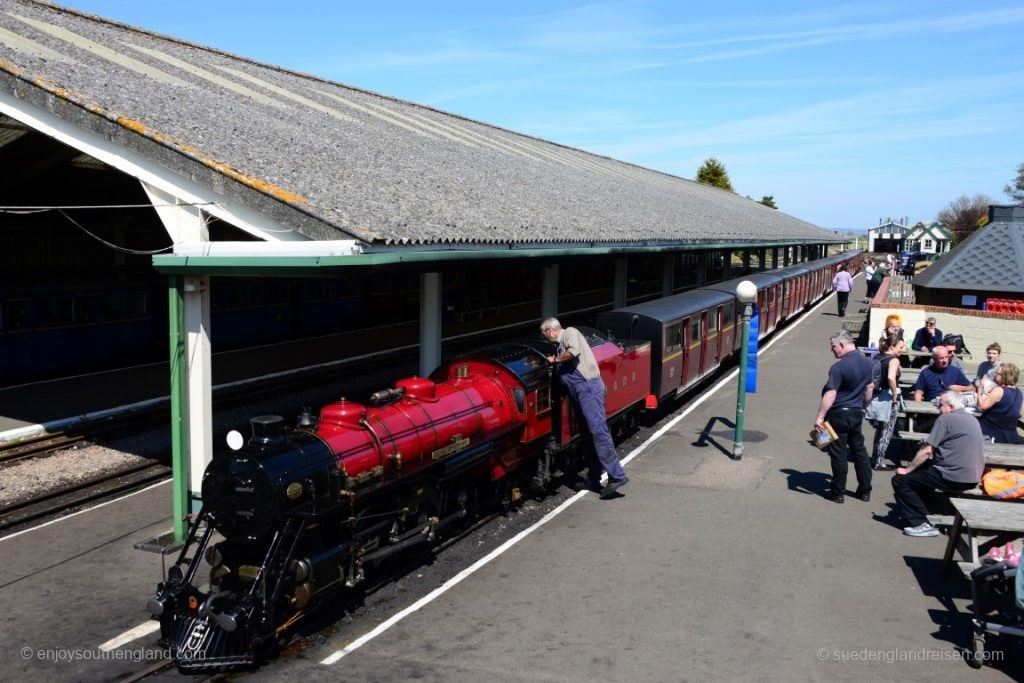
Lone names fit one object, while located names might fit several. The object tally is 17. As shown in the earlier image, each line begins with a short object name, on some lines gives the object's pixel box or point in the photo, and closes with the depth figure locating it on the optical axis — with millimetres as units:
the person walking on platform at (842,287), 32344
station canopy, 8516
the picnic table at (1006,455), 8773
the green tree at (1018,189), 79062
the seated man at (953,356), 11480
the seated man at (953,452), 8086
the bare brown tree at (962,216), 92125
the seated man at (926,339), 15844
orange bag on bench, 8195
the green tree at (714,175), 95375
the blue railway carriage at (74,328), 16422
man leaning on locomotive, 10055
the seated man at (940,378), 11328
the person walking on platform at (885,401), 11320
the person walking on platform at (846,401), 9578
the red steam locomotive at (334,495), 6414
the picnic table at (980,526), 6922
